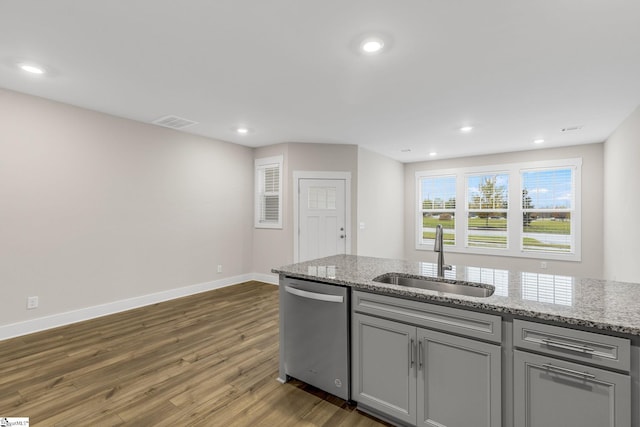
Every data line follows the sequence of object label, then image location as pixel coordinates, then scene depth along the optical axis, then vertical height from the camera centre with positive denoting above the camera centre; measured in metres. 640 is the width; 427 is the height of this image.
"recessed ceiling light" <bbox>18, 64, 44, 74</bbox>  2.65 +1.27
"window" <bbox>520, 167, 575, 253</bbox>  5.70 +0.12
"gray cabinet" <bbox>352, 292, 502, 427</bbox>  1.55 -0.85
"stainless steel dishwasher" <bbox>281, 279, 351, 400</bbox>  2.05 -0.85
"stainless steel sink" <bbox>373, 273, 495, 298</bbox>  1.98 -0.48
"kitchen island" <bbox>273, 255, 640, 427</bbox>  1.29 -0.67
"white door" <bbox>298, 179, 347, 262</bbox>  5.47 -0.06
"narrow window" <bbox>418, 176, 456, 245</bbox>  6.94 +0.24
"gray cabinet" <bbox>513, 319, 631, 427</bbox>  1.27 -0.71
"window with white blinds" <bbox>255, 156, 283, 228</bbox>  5.59 +0.41
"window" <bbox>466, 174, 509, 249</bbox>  6.31 +0.12
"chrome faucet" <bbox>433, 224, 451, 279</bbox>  2.29 -0.24
